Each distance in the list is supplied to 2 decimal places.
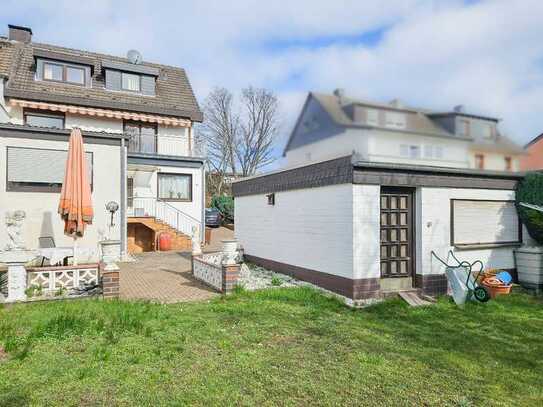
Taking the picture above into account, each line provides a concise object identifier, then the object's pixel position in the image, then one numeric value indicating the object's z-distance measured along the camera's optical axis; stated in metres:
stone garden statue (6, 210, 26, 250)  7.80
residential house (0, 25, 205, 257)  13.16
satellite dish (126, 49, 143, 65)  21.30
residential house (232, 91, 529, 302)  7.71
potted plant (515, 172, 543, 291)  9.16
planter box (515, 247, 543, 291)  9.20
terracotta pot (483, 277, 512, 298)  8.44
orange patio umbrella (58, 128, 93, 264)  9.02
